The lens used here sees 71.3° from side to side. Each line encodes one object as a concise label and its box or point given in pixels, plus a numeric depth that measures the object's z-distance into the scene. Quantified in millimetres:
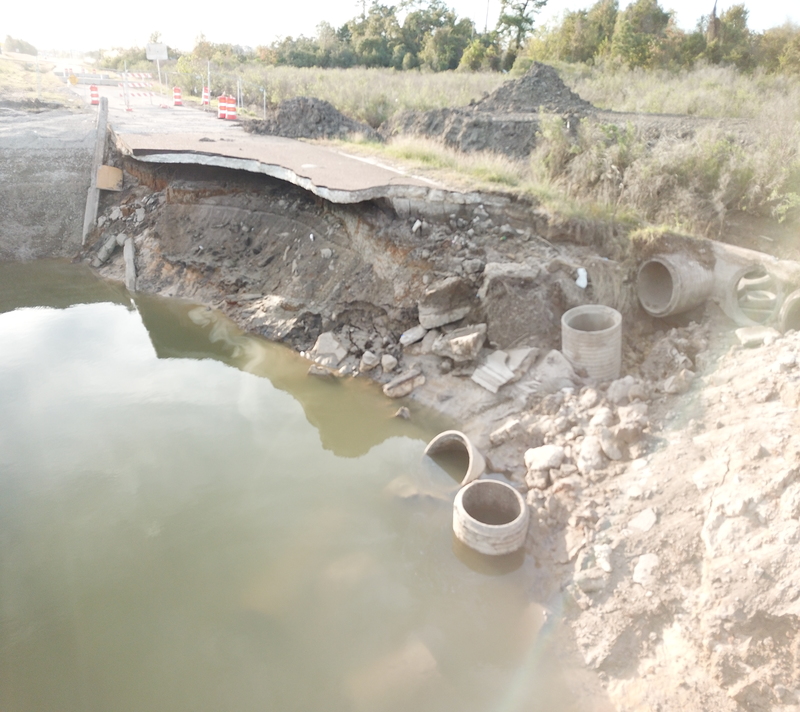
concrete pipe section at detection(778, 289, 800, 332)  6109
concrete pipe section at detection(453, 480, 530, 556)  4965
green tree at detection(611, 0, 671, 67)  24094
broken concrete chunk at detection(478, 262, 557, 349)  7410
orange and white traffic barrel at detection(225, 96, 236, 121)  17062
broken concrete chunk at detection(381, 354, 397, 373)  7891
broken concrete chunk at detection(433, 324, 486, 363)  7402
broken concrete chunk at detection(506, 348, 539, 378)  7098
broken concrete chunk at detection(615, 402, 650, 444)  5652
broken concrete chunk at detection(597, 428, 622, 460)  5555
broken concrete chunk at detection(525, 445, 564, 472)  5794
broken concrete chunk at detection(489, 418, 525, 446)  6402
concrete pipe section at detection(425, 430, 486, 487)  5888
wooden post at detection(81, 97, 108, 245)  12820
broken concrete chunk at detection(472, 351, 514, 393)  7078
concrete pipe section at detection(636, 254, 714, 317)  6887
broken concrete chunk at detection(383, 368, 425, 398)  7555
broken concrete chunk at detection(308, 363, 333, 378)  8063
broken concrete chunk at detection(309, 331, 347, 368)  8336
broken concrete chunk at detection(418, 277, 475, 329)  7867
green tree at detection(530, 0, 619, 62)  27141
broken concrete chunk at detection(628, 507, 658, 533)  4766
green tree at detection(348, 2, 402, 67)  35188
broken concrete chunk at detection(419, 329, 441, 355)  7863
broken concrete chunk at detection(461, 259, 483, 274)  7934
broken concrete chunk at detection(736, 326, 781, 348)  6198
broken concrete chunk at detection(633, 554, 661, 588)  4430
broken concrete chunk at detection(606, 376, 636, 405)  6250
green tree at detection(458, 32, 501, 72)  27688
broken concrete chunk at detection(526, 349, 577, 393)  6801
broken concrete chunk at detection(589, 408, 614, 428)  5922
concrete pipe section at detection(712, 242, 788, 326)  6555
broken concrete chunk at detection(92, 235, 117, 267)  12016
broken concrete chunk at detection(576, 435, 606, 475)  5555
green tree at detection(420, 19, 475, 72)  31572
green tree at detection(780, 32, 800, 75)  20402
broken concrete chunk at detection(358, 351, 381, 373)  8023
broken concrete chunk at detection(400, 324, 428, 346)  8016
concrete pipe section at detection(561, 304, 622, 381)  6629
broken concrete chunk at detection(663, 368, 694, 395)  6051
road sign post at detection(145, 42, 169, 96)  22750
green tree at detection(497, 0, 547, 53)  32312
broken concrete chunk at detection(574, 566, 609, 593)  4613
